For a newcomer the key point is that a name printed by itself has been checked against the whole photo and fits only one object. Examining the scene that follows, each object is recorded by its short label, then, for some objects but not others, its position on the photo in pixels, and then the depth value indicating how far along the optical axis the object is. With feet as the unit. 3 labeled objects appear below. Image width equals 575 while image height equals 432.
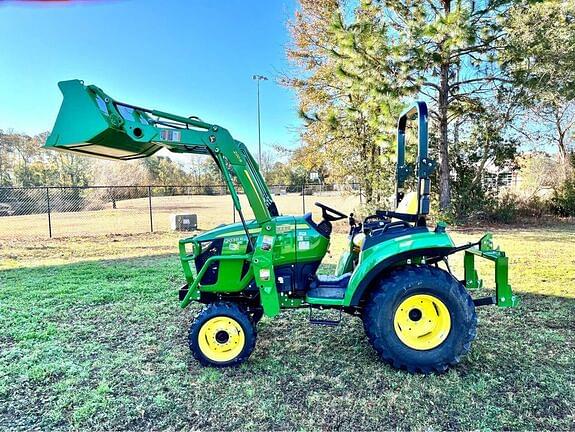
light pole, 73.19
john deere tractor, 8.29
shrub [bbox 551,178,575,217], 40.47
